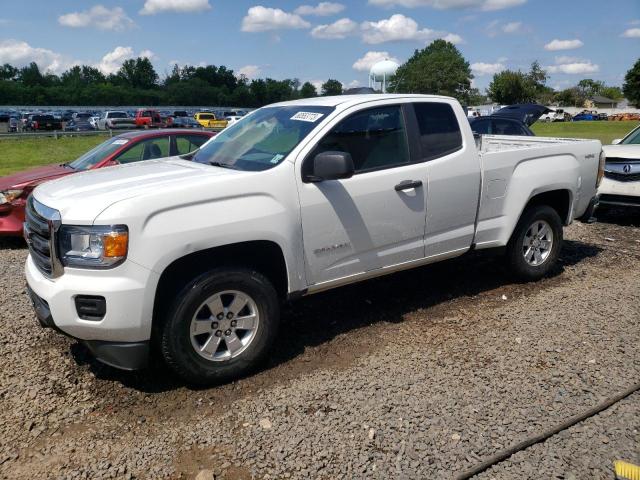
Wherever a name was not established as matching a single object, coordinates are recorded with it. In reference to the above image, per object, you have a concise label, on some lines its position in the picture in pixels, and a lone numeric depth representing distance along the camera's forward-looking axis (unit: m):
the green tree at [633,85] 83.67
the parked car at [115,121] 37.85
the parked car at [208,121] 44.44
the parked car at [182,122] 40.09
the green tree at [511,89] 96.31
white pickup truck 3.35
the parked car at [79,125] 40.13
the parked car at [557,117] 71.06
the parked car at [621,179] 8.59
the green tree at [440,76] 96.94
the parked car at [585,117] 77.11
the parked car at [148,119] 36.67
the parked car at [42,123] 40.50
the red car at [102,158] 7.26
